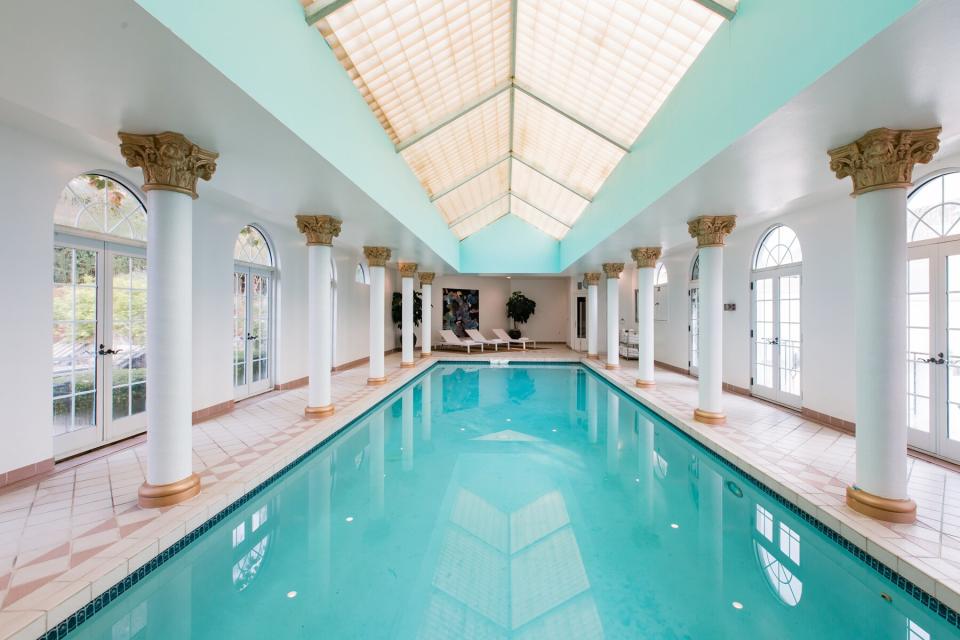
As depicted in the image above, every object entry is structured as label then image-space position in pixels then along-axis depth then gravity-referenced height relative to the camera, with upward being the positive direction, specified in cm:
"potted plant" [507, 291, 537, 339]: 1841 +55
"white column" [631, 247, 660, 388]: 913 +12
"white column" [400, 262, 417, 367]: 1205 +54
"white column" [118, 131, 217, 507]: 346 +16
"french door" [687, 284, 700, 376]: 1044 -29
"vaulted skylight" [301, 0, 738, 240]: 424 +331
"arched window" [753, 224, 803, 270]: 704 +129
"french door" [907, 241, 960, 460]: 462 -35
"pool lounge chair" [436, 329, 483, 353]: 1640 -90
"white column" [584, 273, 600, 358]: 1441 +25
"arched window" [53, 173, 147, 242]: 460 +137
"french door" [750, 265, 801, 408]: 702 -31
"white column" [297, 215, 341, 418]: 642 +8
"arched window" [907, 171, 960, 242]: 464 +133
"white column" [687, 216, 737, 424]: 612 +5
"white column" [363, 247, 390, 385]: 932 +12
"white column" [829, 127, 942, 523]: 327 +8
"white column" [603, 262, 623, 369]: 1173 +13
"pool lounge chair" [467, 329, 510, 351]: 1722 -78
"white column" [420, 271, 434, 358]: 1439 +18
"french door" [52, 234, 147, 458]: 456 -29
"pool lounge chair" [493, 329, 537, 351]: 1777 -71
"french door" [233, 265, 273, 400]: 761 -23
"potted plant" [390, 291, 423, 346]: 1669 +46
